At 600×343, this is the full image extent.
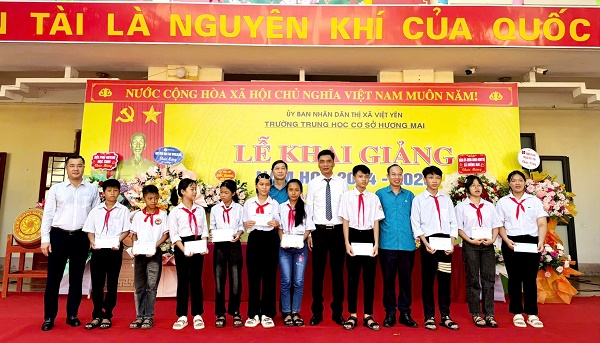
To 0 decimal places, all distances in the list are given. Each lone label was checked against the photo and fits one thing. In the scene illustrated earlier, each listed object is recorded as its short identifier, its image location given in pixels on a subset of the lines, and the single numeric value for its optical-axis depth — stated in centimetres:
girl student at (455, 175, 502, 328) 330
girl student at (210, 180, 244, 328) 322
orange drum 454
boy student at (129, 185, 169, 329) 317
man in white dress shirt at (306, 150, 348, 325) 328
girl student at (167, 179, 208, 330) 317
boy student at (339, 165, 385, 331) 320
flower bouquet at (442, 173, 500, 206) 469
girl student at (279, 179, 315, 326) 326
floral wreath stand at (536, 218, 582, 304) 425
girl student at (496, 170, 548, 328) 330
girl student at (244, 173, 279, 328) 322
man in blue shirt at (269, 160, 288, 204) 339
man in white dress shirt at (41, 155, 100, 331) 319
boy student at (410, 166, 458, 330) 321
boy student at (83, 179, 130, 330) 318
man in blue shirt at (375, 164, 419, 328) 323
